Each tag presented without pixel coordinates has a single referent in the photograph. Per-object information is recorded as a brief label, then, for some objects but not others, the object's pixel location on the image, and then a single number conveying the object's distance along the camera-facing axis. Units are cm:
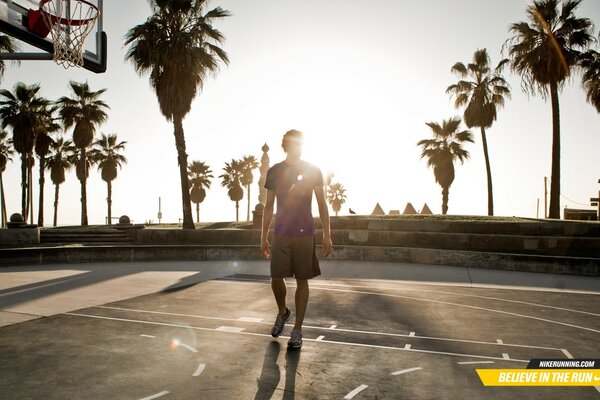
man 456
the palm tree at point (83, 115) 3541
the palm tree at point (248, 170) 6919
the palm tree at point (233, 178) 6731
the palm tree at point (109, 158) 4816
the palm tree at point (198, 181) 6406
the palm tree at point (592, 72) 2291
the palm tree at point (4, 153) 4650
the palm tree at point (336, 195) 9518
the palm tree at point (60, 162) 4944
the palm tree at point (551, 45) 2203
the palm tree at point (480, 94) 3114
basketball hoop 875
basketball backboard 800
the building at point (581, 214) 2672
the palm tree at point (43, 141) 3496
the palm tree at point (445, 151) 3456
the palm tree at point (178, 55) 2255
